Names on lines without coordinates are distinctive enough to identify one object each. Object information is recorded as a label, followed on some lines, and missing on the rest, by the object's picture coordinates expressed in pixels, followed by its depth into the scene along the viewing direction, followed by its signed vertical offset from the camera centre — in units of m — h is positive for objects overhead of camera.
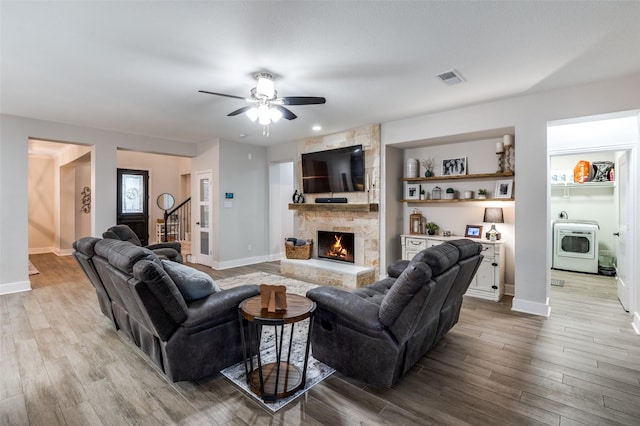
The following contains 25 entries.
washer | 5.70 -0.72
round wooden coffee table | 1.98 -1.13
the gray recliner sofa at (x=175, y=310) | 2.03 -0.72
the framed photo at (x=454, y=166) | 4.89 +0.69
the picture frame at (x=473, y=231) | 4.75 -0.35
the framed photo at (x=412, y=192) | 5.35 +0.30
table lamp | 4.46 -0.14
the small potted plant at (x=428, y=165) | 5.11 +0.76
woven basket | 6.02 -0.83
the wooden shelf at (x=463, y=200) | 4.36 +0.14
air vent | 3.21 +1.43
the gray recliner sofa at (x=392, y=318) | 2.02 -0.80
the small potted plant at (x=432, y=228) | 5.13 -0.33
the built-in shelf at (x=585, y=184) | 5.62 +0.46
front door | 8.73 +0.27
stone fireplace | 5.22 -0.33
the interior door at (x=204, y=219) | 6.66 -0.21
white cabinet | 4.23 -0.94
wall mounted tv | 5.48 +0.75
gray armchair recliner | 4.37 -0.60
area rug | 2.07 -1.28
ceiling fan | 3.09 +1.17
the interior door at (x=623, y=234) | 3.81 -0.33
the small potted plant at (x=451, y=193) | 4.93 +0.26
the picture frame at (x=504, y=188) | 4.40 +0.30
